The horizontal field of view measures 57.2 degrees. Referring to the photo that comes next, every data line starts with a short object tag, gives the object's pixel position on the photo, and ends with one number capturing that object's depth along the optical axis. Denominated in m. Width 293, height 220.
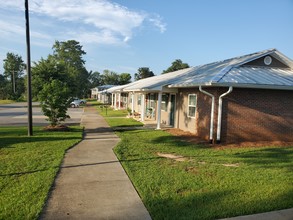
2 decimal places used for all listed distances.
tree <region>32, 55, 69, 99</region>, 39.47
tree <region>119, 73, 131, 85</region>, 78.53
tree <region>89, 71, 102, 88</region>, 106.70
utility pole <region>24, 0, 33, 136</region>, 12.17
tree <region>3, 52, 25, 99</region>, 92.44
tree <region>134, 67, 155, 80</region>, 87.34
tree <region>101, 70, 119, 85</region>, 93.12
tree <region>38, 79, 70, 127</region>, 14.26
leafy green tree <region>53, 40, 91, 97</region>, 85.06
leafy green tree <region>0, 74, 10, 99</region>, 77.88
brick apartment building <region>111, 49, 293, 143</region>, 11.12
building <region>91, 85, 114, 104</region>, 57.26
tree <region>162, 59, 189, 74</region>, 80.31
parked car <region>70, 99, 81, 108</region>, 41.95
